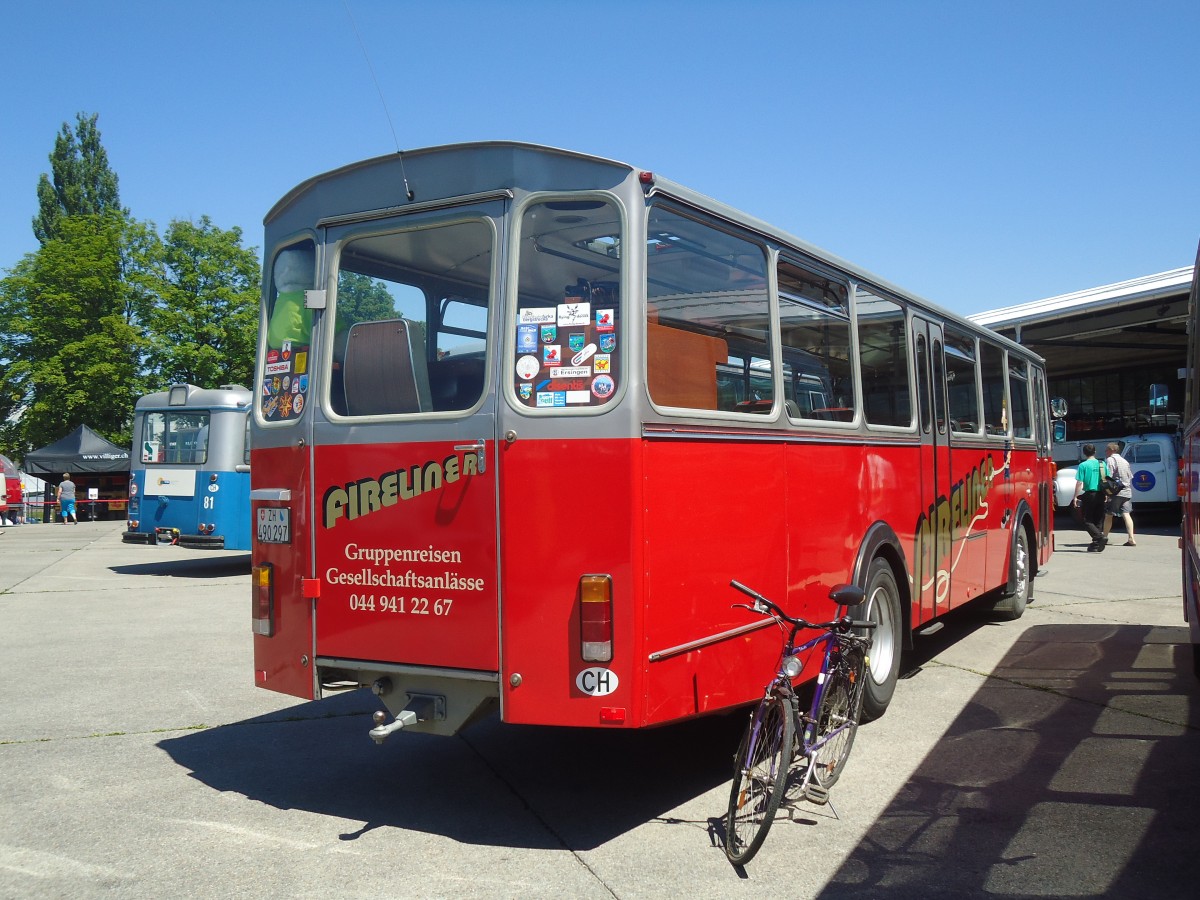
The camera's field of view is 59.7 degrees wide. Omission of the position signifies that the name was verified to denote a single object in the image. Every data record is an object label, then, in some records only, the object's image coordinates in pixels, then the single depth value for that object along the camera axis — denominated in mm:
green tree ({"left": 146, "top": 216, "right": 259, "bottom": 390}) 41781
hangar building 21938
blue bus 16312
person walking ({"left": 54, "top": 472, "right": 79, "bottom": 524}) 34750
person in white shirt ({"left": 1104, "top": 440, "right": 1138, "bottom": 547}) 18094
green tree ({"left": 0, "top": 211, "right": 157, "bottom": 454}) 41219
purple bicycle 4371
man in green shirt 18391
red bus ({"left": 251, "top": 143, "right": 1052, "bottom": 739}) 4438
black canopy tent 35719
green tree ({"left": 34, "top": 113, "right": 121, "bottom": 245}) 51094
